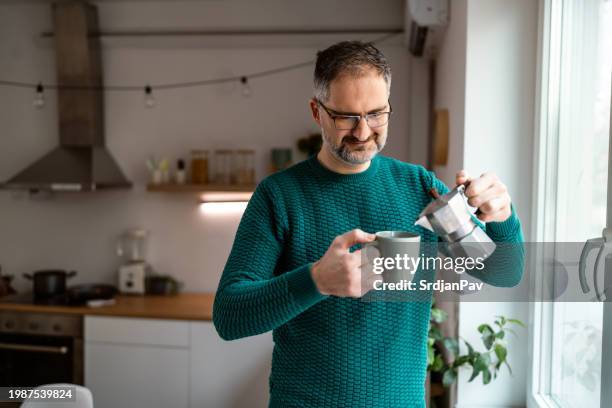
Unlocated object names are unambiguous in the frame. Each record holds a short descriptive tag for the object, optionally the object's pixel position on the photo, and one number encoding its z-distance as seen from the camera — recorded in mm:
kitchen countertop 3053
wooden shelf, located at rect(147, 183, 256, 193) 3344
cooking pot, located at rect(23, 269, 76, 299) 3406
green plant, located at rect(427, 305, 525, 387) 1680
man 986
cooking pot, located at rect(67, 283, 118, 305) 3277
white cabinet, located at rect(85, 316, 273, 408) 3043
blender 3527
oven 3150
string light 3506
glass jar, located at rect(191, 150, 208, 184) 3498
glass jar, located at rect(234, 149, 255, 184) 3457
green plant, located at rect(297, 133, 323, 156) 3382
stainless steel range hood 3461
